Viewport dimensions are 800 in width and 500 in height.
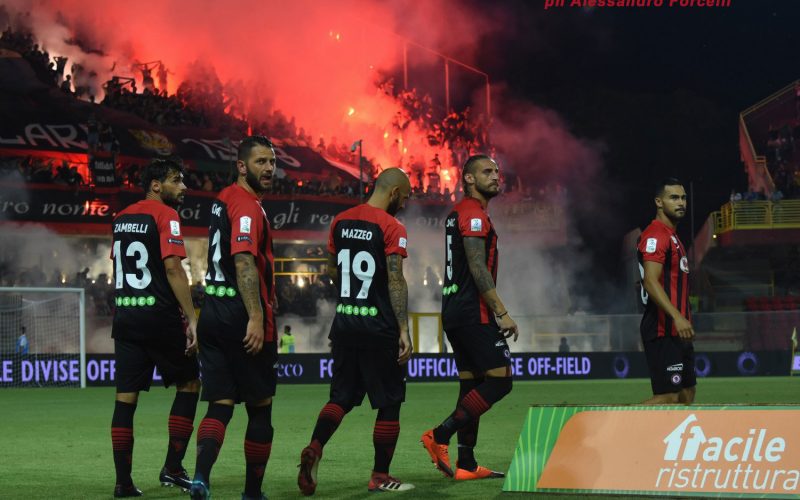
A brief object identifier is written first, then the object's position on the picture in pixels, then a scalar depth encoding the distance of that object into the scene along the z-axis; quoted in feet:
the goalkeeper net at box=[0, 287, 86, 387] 91.97
